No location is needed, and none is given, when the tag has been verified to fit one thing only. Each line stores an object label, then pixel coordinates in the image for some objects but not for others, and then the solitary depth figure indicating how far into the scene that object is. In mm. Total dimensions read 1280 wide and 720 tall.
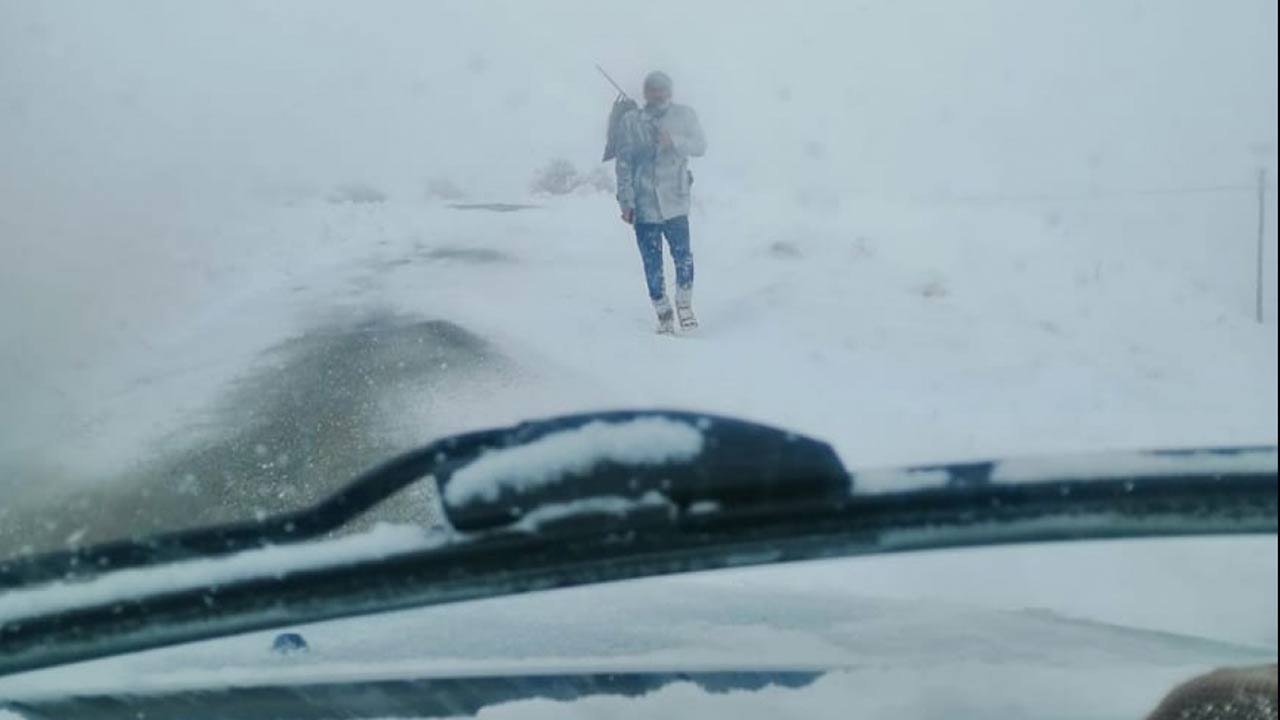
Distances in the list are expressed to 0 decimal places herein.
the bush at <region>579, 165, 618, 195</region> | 18156
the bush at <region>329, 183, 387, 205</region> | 19922
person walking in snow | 7801
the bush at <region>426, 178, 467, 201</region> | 19969
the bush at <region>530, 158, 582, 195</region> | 18922
